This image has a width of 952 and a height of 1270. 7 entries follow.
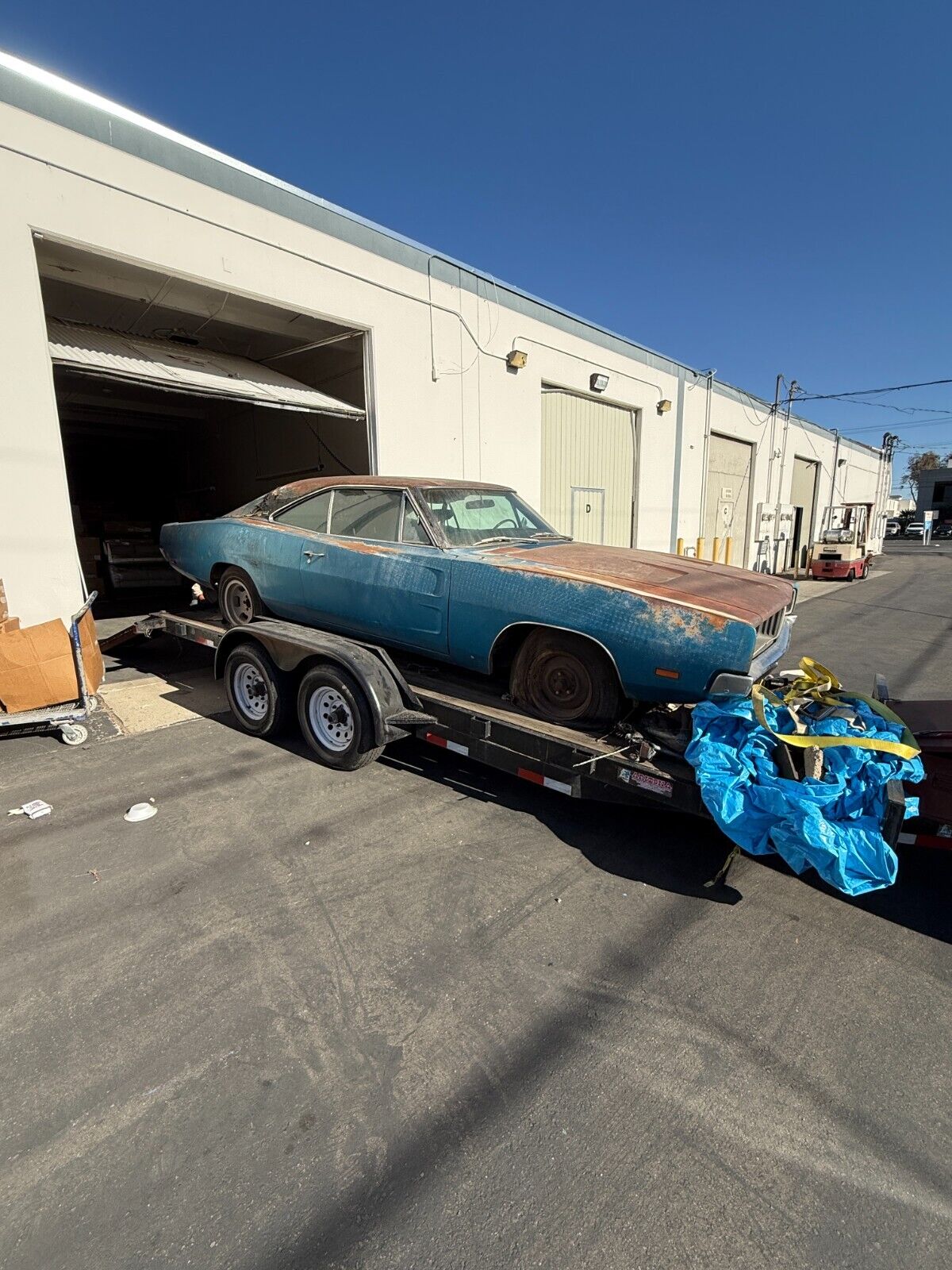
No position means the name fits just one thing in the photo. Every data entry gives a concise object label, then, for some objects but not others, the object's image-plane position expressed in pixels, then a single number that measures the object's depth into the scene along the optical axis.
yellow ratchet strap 2.62
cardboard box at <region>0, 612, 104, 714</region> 4.73
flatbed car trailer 3.02
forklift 20.03
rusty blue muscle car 3.24
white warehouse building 5.93
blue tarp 2.41
